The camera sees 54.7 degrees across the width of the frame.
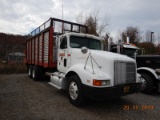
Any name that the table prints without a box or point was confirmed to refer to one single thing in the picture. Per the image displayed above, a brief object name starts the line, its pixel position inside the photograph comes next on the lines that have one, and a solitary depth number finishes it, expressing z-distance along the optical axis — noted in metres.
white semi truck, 4.18
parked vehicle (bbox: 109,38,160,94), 6.43
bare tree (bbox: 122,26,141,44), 36.23
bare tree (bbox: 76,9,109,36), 25.23
